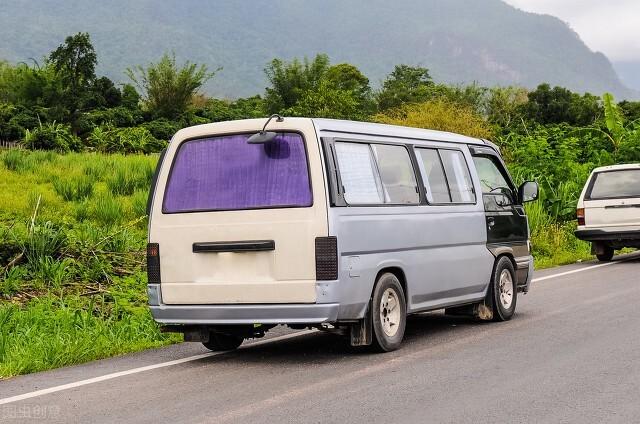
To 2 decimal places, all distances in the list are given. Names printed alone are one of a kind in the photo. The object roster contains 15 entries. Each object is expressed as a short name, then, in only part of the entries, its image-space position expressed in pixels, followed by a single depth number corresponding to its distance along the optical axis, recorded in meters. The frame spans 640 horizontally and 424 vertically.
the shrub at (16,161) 26.09
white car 19.05
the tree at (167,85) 62.19
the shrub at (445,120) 46.31
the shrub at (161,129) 47.66
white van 8.13
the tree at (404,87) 85.69
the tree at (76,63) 56.41
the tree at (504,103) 74.00
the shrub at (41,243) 13.12
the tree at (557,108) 71.12
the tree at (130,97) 56.81
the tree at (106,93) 55.66
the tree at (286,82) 73.88
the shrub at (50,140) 39.16
